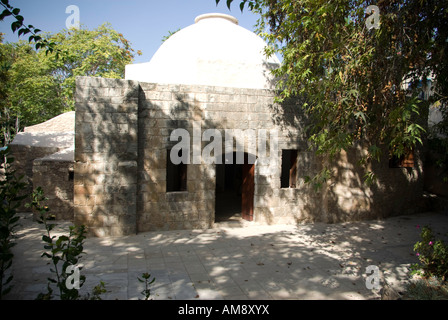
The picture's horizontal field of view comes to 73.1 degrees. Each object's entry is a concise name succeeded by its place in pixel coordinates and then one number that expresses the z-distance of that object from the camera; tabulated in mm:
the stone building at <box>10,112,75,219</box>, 8062
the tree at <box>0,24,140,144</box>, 16953
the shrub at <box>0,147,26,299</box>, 3003
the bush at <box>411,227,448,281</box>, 4121
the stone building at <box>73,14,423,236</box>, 6832
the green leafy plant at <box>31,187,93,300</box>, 2845
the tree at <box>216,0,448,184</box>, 4602
